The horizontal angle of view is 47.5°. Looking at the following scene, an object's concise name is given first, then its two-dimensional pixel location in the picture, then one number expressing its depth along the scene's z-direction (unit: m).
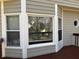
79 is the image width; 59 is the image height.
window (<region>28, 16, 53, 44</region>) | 4.40
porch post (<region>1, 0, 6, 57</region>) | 4.28
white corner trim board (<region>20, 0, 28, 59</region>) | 4.09
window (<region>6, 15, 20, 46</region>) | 4.21
